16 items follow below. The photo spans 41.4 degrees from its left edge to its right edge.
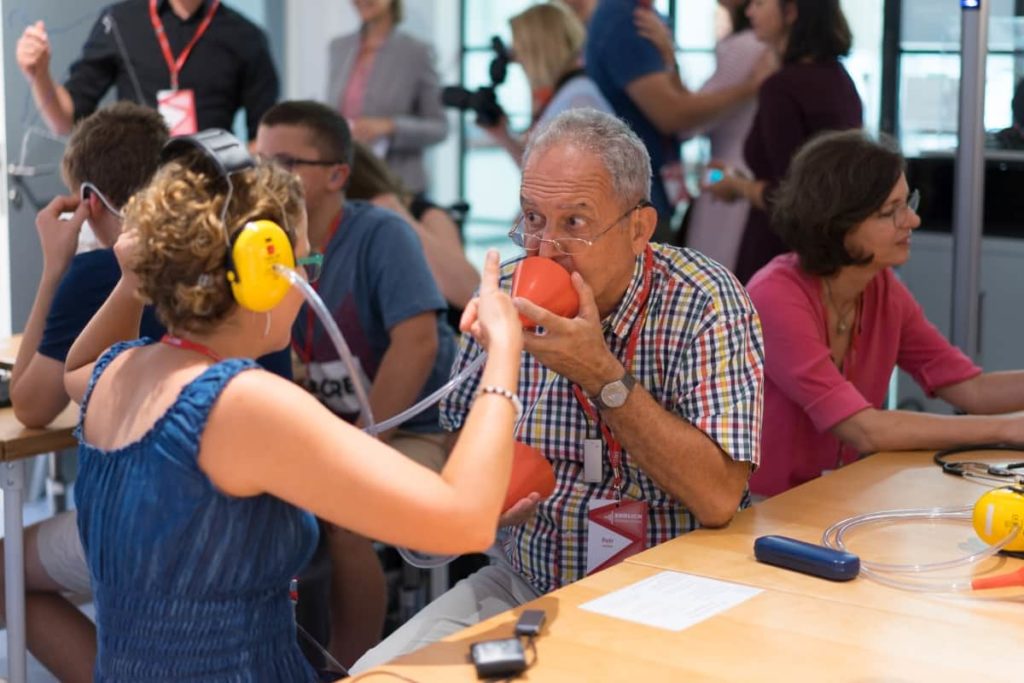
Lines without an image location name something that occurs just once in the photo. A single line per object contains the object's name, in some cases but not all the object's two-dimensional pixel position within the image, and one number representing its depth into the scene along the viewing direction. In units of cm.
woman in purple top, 366
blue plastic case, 179
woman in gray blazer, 510
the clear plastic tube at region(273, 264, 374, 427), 166
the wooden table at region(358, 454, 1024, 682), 149
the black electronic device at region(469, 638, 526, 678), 147
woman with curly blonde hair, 154
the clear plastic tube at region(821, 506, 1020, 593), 179
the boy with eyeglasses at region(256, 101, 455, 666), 310
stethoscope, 230
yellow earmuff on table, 188
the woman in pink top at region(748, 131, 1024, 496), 254
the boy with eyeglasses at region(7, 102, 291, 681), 272
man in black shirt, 457
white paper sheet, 165
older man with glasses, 207
